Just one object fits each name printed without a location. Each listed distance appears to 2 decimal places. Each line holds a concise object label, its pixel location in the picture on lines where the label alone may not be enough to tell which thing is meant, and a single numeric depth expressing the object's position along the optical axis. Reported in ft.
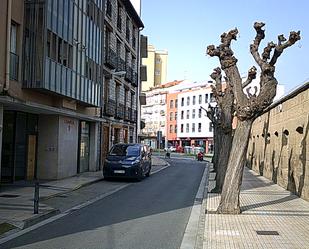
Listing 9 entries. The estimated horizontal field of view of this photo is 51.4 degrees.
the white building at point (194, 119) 199.78
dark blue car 50.39
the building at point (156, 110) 239.30
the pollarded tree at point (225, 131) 39.03
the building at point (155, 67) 273.58
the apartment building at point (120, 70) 69.26
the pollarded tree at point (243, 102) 27.11
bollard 26.14
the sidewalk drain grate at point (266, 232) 21.29
